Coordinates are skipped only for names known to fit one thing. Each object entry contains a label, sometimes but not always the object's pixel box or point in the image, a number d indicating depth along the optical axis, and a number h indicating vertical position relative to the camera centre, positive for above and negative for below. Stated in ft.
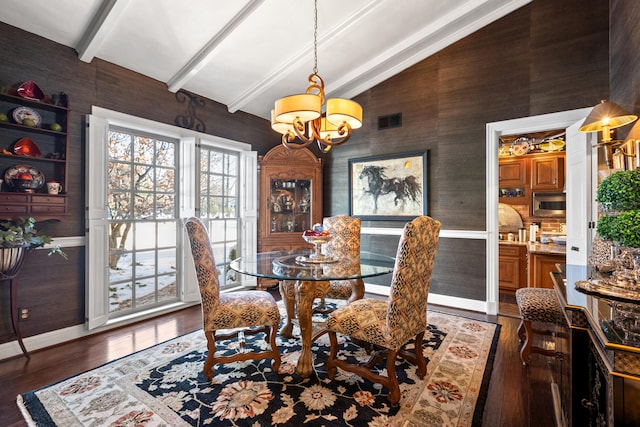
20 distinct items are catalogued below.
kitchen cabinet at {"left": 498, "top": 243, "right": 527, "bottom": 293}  14.39 -2.64
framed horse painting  13.62 +1.29
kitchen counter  12.57 -1.56
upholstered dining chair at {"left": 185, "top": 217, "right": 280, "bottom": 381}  6.87 -2.29
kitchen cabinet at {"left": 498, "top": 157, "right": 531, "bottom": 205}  15.93 +1.72
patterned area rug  5.68 -3.88
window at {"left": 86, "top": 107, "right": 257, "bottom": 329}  9.71 +0.14
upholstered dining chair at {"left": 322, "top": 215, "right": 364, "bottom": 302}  10.96 -0.85
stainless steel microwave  15.17 +0.40
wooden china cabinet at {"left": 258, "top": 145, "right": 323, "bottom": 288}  14.75 +0.80
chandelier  7.36 +2.54
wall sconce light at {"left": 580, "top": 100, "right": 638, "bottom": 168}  6.80 +2.17
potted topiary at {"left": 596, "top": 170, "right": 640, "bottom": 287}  3.83 -0.10
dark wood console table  2.84 -1.62
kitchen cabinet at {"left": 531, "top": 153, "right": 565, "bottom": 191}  14.98 +2.06
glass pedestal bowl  7.99 -1.00
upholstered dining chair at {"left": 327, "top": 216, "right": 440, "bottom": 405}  5.91 -2.19
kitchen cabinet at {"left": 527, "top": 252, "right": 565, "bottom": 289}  12.75 -2.41
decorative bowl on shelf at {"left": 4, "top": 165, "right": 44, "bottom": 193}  8.05 +0.96
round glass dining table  6.69 -1.39
